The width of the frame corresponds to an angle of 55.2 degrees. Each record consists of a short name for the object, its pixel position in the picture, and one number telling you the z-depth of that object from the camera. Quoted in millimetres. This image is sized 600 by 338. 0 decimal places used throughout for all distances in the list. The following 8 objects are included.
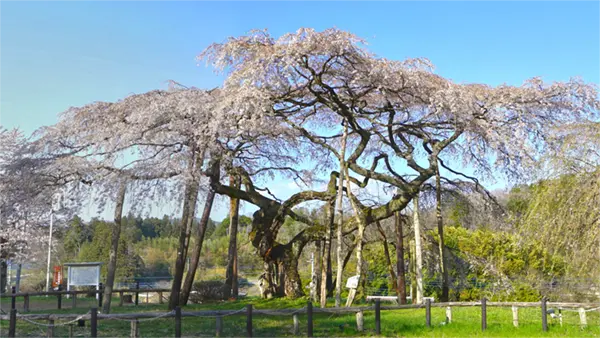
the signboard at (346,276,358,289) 14779
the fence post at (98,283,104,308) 21292
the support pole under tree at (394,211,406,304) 17734
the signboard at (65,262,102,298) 22375
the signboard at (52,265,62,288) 28658
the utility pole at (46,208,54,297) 27281
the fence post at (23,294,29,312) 19327
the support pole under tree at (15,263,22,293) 25019
